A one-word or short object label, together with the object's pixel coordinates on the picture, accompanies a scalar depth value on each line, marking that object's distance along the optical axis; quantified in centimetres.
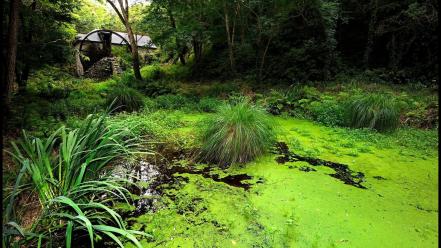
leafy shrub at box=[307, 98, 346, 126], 527
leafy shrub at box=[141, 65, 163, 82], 1163
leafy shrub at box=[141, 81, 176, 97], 862
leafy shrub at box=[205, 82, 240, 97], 839
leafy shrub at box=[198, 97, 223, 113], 671
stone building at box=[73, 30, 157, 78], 1282
